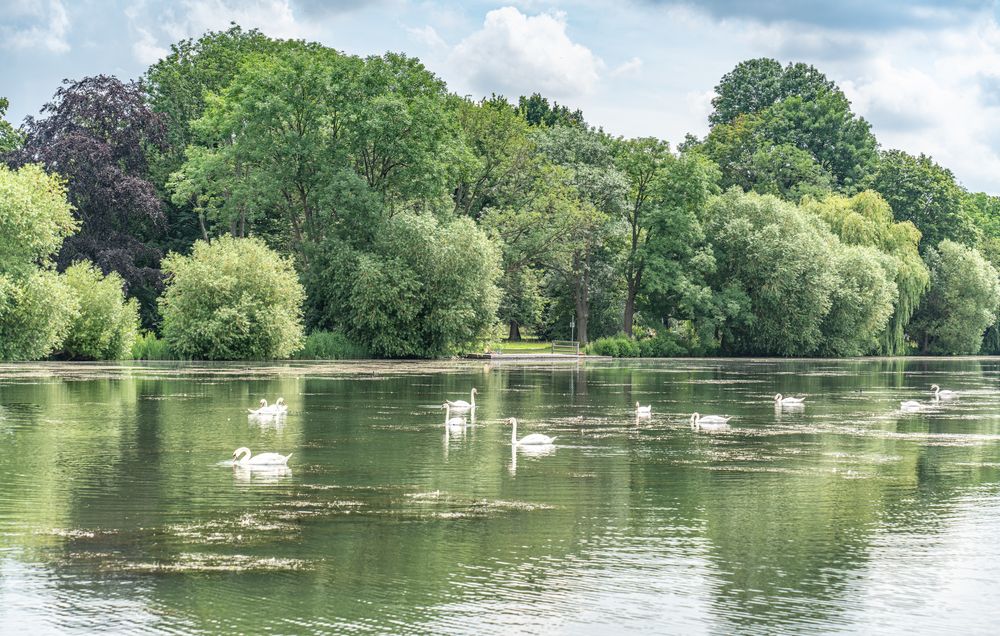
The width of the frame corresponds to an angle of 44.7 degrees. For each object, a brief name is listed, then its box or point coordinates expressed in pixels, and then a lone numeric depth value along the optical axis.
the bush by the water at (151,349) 77.33
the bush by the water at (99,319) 71.81
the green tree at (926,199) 127.81
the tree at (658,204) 99.25
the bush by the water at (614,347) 97.25
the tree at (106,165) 85.94
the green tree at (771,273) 97.88
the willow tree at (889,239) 106.88
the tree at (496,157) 95.69
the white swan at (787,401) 45.03
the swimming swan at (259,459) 25.09
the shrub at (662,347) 100.38
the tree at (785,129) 129.38
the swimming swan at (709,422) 36.25
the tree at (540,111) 138.38
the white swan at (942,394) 51.47
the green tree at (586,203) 96.38
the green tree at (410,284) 81.81
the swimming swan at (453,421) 34.50
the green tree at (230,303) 73.69
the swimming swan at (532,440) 29.91
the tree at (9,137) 91.56
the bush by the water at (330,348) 81.56
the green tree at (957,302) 117.12
